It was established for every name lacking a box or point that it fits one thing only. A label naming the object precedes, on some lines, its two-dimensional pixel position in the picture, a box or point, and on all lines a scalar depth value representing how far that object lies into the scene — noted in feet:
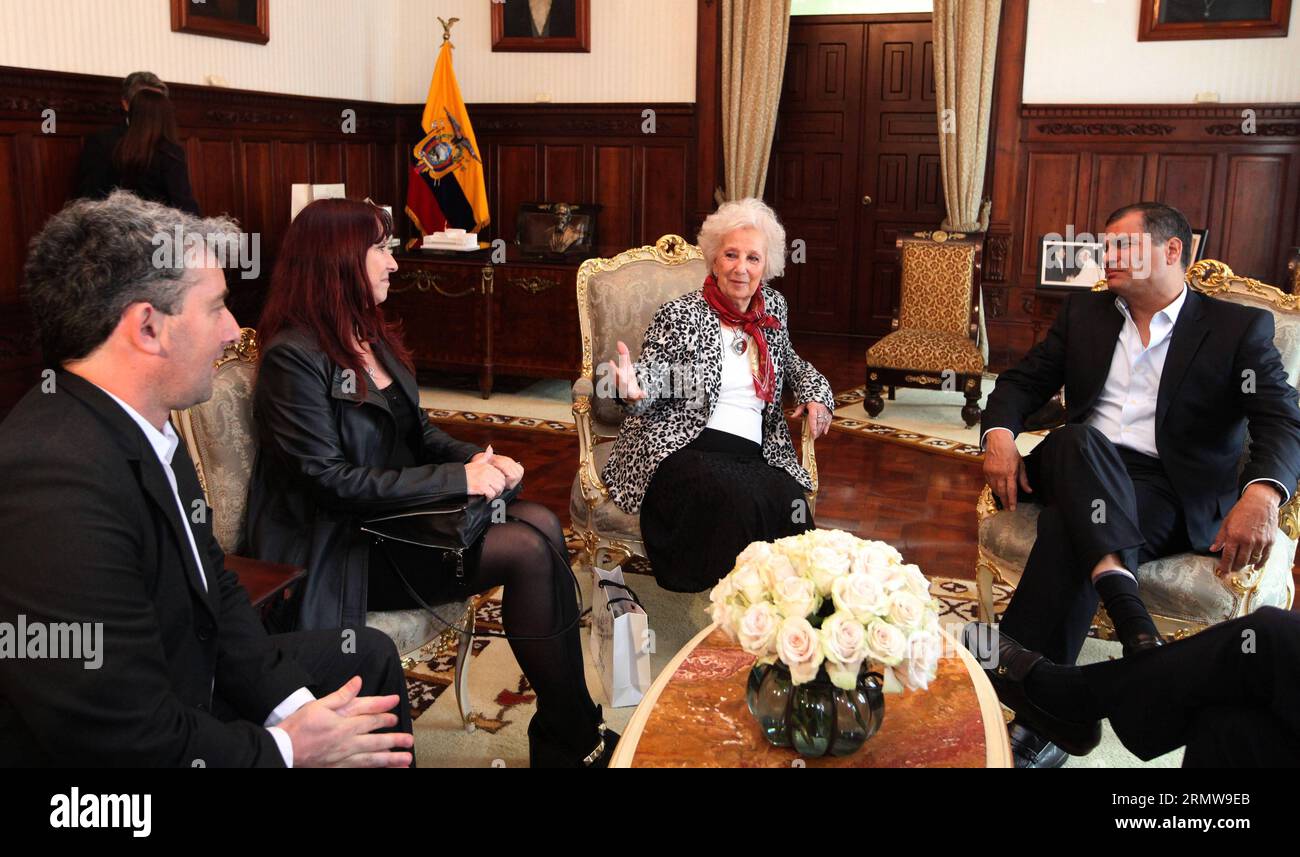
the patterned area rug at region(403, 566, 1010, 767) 9.12
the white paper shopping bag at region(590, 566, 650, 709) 9.15
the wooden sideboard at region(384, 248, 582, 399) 22.36
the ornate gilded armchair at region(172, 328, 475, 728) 8.18
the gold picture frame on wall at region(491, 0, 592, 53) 27.22
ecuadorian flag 25.55
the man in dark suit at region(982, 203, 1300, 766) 9.06
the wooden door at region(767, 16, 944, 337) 28.78
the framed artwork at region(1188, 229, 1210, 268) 22.02
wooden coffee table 6.10
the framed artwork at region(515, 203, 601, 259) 24.30
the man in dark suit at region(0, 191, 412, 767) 4.90
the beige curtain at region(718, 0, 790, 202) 26.03
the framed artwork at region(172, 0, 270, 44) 21.61
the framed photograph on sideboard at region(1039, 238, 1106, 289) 24.15
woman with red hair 8.11
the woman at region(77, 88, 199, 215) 18.51
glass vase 5.98
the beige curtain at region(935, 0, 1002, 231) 24.53
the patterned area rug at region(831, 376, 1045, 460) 19.56
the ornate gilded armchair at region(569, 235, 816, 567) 12.87
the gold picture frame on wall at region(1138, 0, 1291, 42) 23.26
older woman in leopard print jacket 10.54
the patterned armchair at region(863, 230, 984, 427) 21.15
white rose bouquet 5.85
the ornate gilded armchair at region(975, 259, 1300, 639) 9.10
